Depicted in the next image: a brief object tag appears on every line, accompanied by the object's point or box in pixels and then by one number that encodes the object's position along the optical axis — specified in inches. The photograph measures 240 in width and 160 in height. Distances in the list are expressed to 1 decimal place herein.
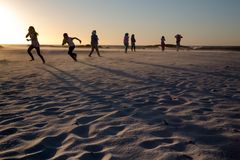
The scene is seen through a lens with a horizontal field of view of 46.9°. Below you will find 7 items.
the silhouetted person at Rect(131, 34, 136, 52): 1256.5
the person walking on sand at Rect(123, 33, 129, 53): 1173.6
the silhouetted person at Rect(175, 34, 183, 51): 1313.0
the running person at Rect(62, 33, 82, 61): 663.3
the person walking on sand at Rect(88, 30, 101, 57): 877.2
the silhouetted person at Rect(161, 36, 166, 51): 1360.1
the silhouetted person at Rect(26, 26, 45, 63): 628.5
